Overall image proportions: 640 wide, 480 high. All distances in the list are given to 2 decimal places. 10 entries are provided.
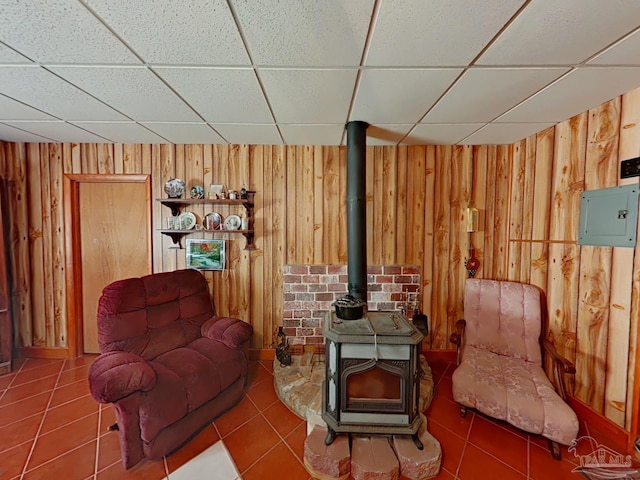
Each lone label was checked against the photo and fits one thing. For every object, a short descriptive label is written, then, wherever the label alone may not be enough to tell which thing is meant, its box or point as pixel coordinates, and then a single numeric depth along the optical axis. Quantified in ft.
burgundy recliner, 4.91
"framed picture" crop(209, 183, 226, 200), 8.61
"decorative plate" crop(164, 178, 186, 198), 8.62
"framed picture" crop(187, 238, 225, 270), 8.76
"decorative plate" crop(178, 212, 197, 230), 8.68
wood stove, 5.18
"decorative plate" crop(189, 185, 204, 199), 8.63
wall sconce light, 8.39
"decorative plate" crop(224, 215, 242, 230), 8.72
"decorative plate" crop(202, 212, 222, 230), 8.68
